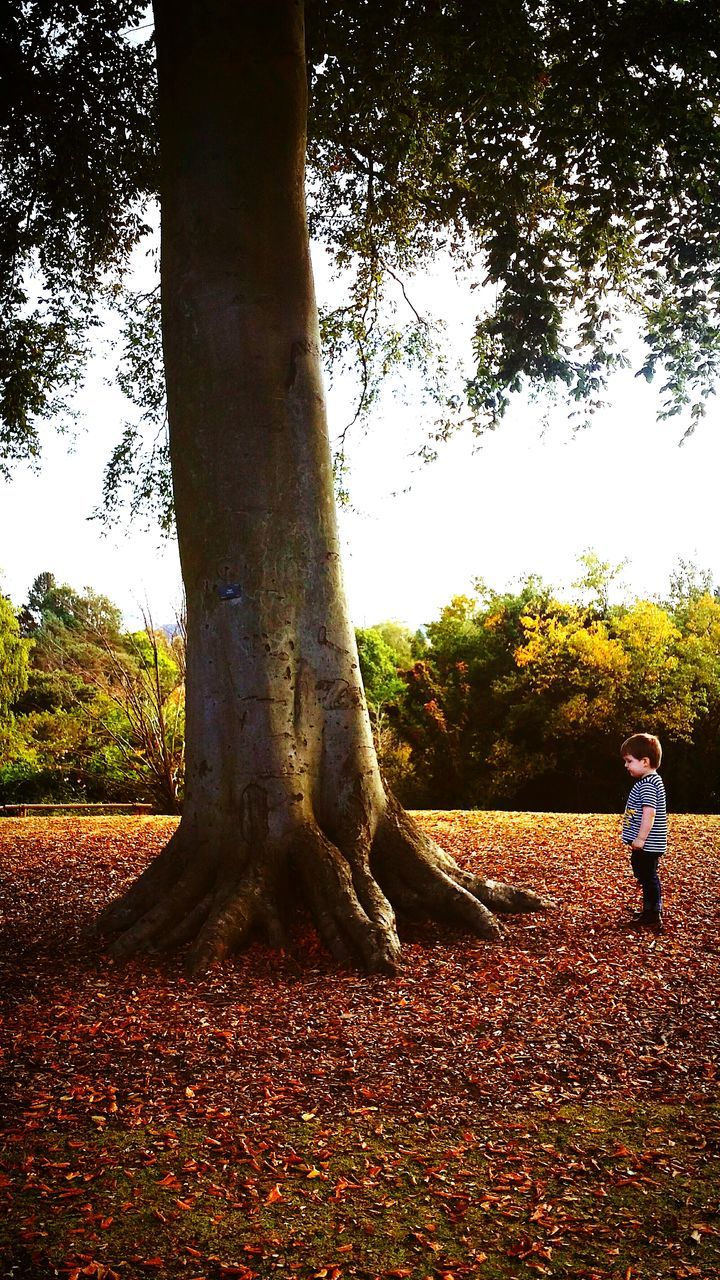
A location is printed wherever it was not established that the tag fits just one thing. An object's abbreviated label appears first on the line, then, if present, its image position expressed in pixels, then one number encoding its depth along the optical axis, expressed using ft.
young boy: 19.72
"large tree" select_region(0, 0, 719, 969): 18.67
